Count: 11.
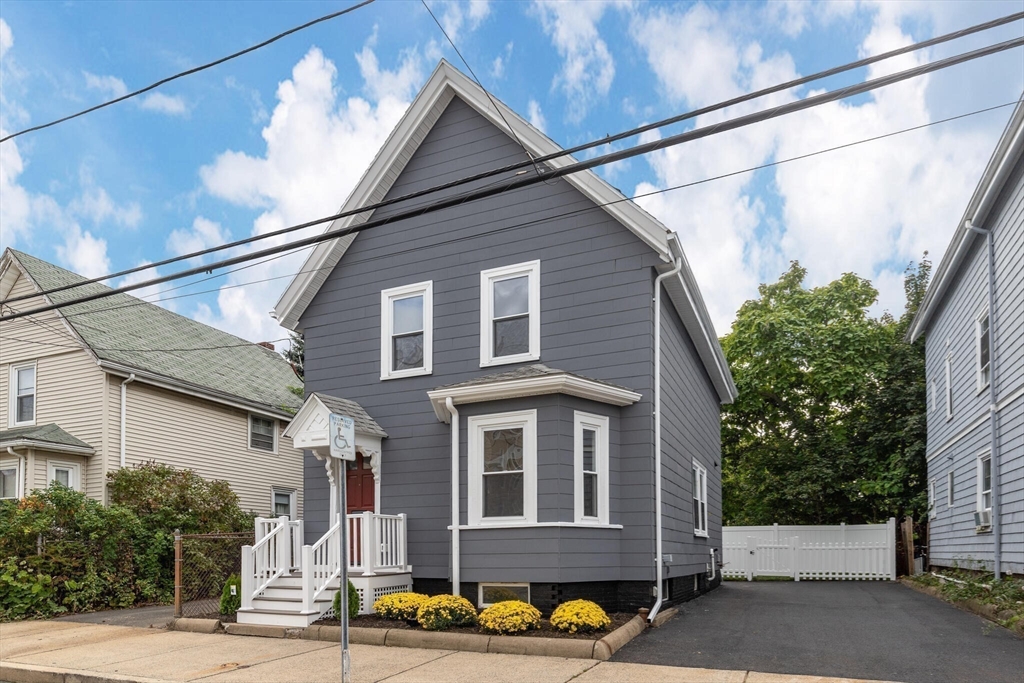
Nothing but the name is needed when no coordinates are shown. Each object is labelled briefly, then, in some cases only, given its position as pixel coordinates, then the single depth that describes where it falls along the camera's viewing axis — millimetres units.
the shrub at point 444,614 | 10992
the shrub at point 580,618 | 10282
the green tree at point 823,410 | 26906
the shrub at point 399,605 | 11375
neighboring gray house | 13031
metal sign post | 7570
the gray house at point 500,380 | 11945
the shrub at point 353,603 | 11719
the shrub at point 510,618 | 10375
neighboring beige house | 18938
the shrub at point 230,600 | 12602
